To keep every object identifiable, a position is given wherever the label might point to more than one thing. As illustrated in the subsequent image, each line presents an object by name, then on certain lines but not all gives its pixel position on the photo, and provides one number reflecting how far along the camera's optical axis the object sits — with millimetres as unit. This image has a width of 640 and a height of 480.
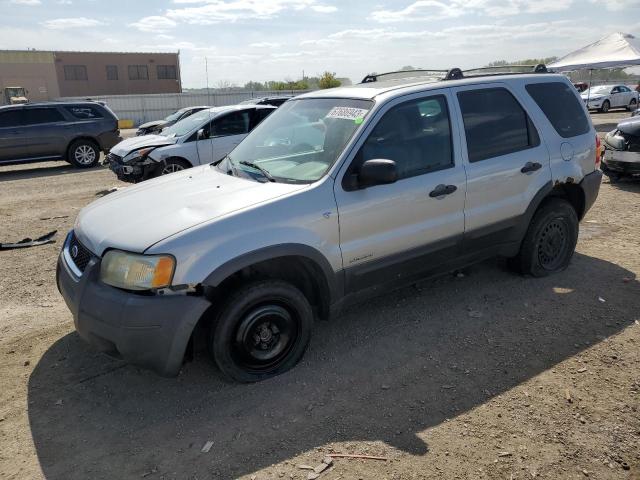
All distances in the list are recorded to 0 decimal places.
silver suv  2977
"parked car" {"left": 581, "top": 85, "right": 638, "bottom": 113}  28516
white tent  22359
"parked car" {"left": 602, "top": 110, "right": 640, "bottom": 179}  8398
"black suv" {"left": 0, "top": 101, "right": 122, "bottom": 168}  12945
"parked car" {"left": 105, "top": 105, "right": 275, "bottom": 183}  9484
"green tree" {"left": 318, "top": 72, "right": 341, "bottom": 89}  41781
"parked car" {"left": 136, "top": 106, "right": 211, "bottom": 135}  17258
